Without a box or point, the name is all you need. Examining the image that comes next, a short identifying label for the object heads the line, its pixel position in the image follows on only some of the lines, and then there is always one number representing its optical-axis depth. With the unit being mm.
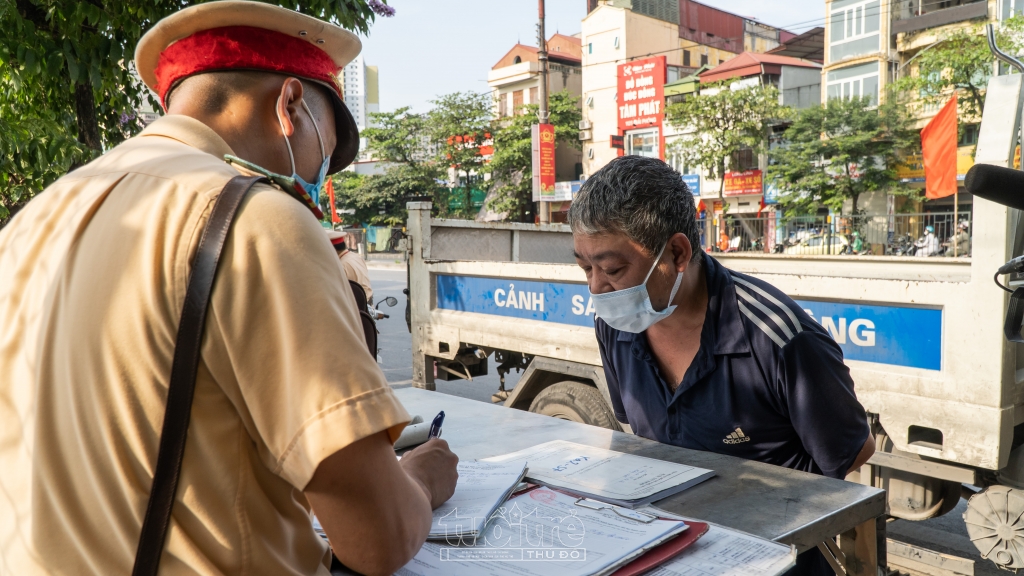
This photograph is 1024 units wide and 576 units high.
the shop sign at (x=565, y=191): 34812
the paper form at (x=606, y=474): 1524
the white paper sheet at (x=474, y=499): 1333
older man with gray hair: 1883
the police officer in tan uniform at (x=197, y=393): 889
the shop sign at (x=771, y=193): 28825
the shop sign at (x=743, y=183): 30047
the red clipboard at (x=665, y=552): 1217
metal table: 1422
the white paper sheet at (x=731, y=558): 1217
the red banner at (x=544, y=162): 22203
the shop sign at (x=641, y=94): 29500
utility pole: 20156
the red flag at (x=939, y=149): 15312
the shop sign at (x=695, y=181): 31328
